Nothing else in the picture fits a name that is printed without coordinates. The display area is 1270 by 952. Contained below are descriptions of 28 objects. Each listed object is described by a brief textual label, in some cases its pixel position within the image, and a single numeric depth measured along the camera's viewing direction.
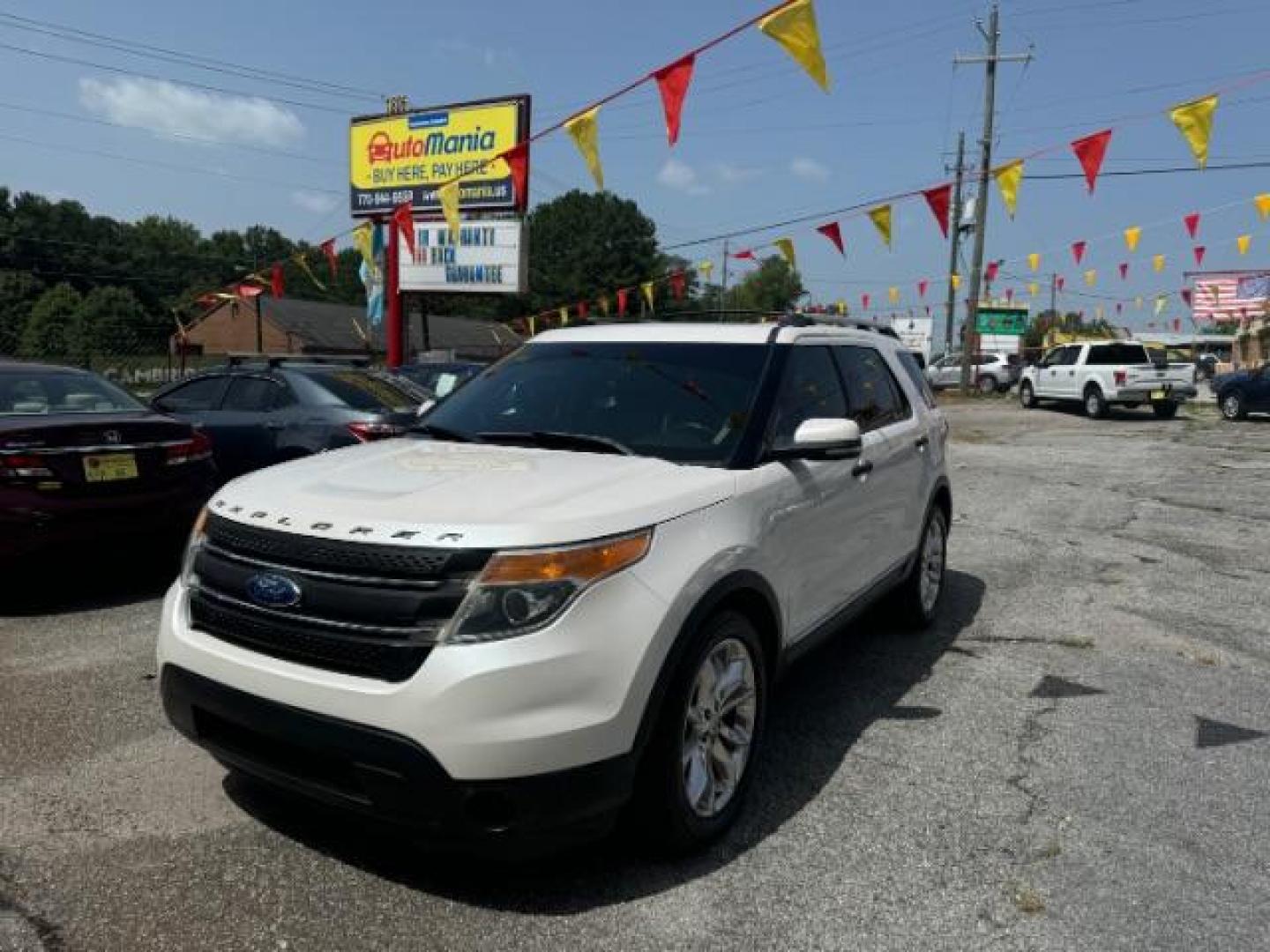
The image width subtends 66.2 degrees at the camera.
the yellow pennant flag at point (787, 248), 17.22
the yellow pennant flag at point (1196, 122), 10.93
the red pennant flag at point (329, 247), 18.92
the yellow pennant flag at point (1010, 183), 14.34
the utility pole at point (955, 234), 37.72
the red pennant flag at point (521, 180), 18.38
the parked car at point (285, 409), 7.86
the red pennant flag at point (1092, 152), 11.98
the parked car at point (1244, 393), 23.59
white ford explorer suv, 2.56
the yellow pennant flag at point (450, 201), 14.73
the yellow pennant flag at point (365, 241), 20.78
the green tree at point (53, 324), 35.03
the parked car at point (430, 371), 14.28
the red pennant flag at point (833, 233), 16.35
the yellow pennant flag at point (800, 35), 8.32
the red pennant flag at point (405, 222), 18.58
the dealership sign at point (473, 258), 19.78
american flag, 54.79
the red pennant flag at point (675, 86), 9.48
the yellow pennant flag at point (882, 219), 15.21
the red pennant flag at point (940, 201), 14.06
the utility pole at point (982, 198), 32.00
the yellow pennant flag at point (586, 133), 11.01
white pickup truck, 23.72
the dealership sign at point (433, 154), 19.28
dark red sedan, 5.48
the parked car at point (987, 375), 39.62
